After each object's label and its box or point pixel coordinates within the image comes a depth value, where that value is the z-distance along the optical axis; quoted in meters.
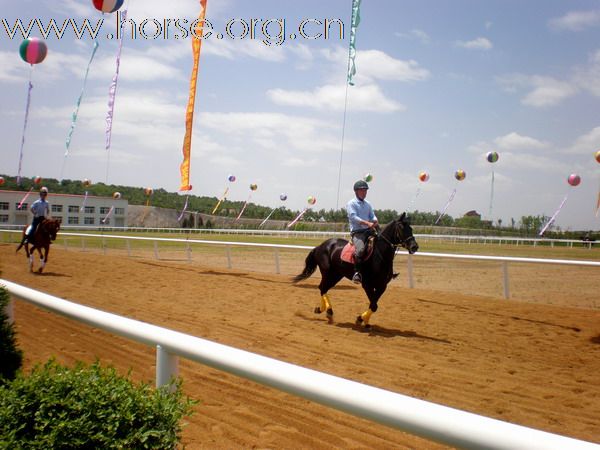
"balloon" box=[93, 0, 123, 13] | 12.43
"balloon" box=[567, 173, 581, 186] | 34.44
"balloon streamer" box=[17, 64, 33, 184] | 15.70
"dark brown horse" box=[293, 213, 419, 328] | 7.62
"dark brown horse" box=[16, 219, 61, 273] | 13.95
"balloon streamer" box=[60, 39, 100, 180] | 16.42
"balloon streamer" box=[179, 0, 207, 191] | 13.93
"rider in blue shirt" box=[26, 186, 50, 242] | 14.06
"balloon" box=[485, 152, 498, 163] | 34.28
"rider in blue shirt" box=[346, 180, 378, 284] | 7.86
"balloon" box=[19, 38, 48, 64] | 13.67
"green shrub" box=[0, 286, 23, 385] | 2.91
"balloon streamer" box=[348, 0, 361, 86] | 12.72
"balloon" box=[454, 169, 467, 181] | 39.62
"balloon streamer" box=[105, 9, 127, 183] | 15.66
